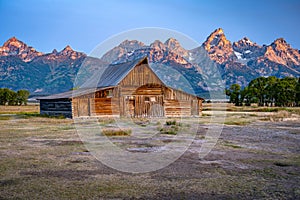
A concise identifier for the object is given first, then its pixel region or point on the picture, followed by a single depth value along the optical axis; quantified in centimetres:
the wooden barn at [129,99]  3725
